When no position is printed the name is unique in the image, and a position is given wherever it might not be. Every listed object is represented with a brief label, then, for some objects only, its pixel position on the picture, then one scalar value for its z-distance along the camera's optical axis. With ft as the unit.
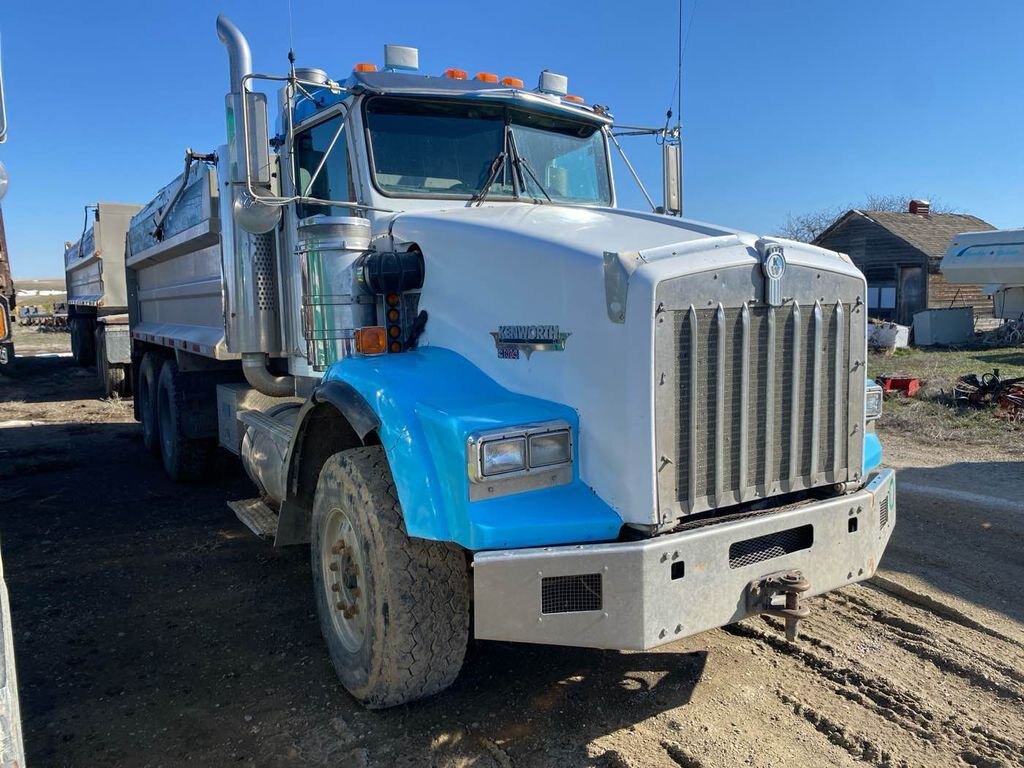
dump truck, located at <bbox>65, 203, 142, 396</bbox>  43.34
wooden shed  86.79
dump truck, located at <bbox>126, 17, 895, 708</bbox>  9.07
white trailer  64.18
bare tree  132.87
